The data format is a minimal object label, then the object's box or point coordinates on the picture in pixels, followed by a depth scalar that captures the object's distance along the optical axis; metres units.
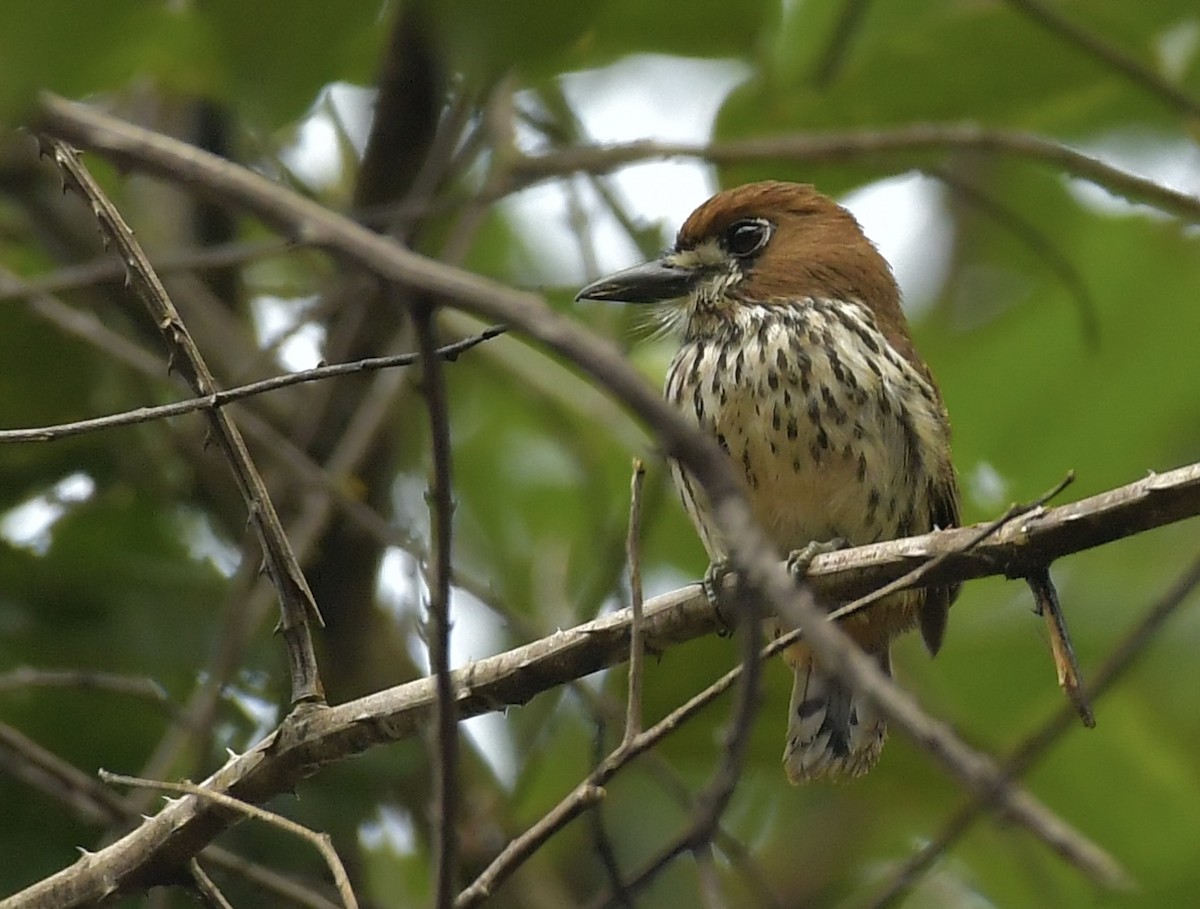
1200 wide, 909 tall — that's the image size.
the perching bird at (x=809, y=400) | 6.57
